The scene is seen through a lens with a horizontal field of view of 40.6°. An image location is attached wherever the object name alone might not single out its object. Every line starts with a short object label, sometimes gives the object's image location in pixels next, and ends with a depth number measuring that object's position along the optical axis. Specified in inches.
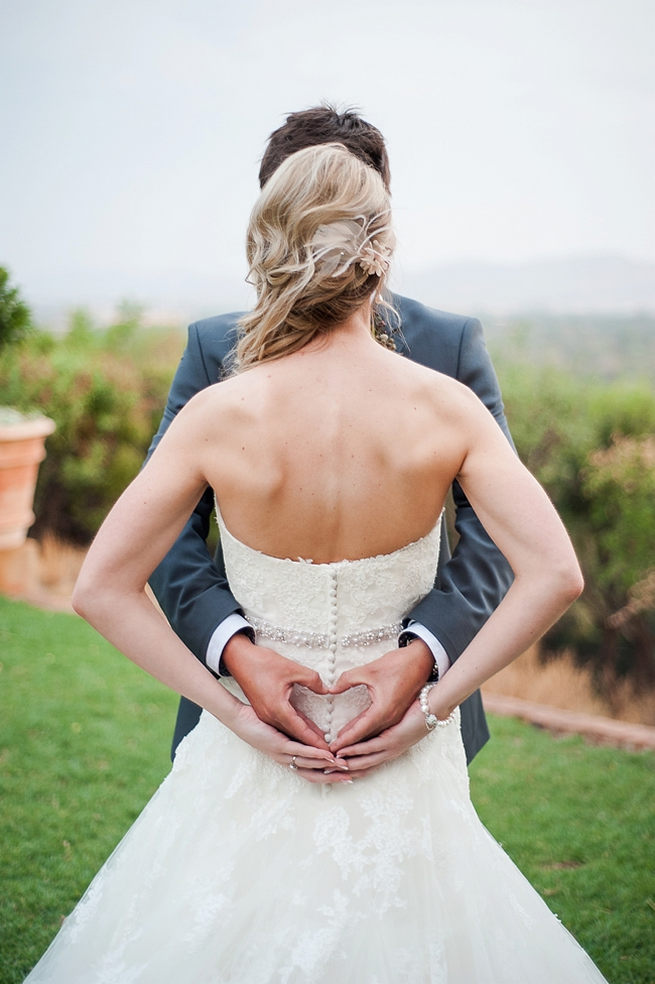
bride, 58.9
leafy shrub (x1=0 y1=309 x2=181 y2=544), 305.9
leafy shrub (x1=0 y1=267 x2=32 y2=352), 175.6
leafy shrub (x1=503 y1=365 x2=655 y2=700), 250.2
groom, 65.2
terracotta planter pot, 248.4
